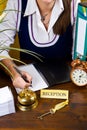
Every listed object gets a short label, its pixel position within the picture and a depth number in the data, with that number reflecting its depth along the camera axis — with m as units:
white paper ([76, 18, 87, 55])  1.07
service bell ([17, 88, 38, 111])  0.94
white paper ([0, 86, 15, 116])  0.89
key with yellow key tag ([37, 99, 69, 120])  0.91
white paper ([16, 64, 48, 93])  1.05
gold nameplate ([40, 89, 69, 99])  1.00
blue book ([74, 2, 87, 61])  1.05
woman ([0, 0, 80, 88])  1.31
